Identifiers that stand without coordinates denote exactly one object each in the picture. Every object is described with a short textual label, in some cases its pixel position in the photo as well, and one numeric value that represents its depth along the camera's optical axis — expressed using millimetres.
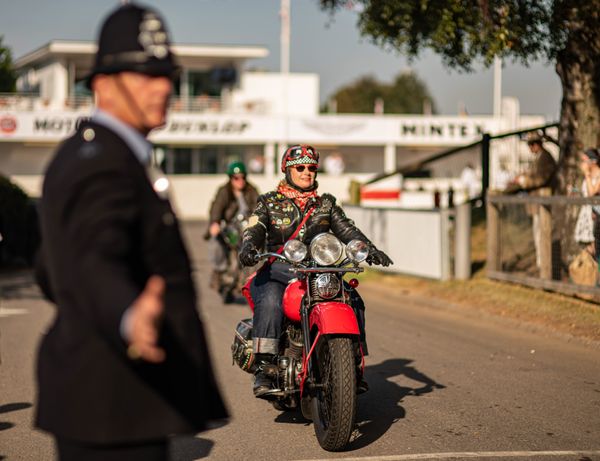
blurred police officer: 2900
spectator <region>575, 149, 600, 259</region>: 11688
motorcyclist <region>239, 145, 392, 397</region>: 6977
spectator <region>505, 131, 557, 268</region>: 16062
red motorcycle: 6082
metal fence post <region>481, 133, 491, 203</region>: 19438
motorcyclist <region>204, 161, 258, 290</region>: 14070
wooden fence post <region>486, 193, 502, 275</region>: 14703
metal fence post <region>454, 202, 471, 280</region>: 14969
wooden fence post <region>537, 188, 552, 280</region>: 13031
